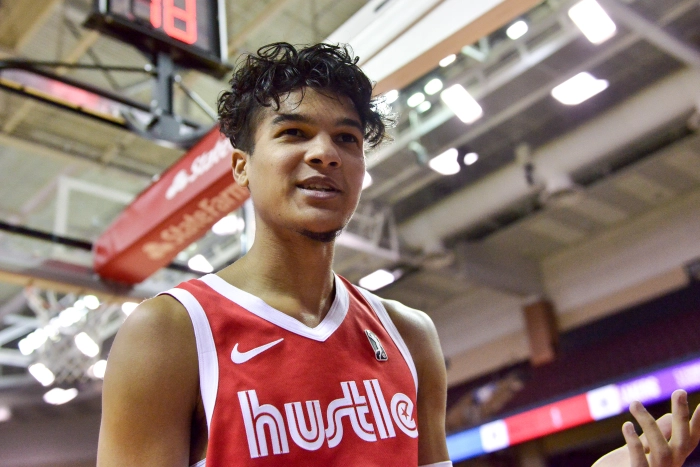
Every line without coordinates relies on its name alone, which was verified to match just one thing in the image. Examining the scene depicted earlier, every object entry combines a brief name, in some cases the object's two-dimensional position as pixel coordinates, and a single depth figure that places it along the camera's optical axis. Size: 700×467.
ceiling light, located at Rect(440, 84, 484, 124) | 7.99
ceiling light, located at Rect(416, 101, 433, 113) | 8.81
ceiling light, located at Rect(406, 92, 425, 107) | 8.97
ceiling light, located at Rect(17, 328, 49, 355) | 10.44
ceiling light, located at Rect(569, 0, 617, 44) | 6.62
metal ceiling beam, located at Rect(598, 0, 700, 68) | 7.21
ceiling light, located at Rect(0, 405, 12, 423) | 13.40
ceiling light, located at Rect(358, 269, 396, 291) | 11.67
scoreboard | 3.91
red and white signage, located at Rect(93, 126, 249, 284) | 3.88
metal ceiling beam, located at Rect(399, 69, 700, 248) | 8.56
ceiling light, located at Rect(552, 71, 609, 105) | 7.96
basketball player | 1.21
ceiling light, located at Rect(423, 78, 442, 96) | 9.00
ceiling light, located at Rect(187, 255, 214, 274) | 10.34
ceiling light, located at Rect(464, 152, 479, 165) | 10.25
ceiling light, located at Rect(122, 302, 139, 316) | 8.62
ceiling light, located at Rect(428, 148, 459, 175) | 9.36
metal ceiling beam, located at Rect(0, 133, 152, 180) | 9.03
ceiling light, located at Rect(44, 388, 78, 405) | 12.94
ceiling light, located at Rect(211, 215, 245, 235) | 6.61
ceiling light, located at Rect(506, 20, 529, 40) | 8.12
